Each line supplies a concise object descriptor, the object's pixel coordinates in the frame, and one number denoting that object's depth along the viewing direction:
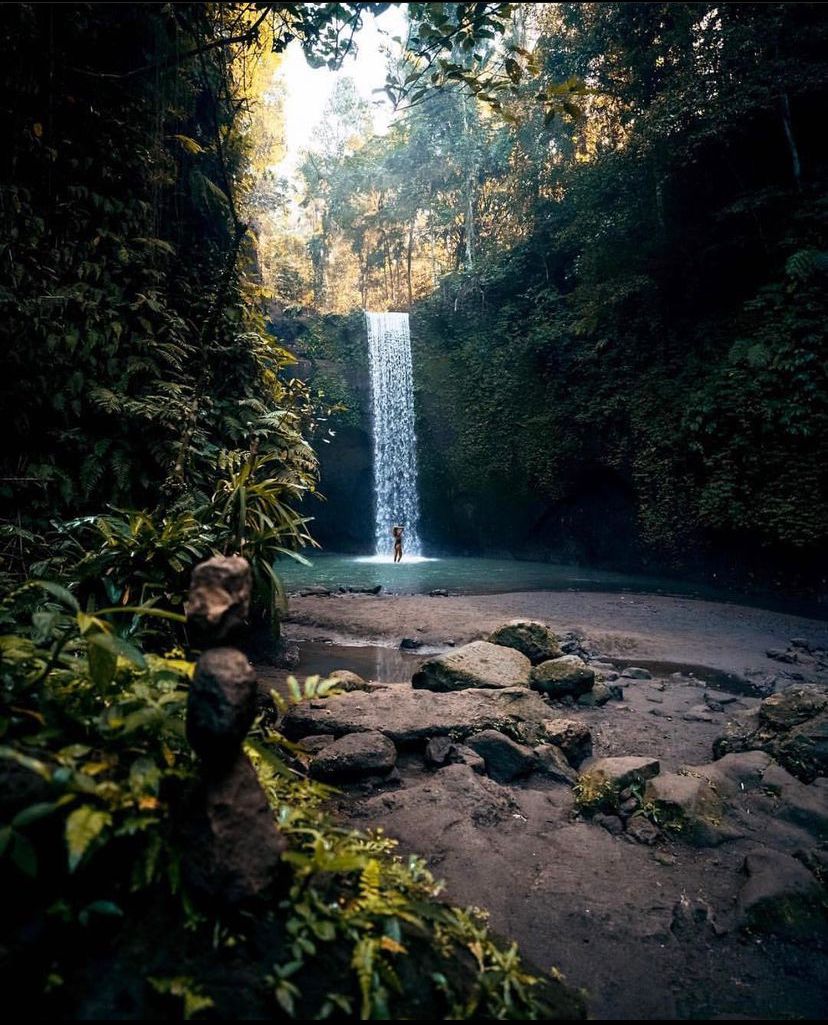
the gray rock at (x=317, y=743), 3.44
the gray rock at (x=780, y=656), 6.30
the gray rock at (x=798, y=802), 2.93
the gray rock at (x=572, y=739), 3.79
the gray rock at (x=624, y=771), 3.15
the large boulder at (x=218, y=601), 1.65
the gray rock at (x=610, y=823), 2.95
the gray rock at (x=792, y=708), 3.71
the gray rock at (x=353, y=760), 3.17
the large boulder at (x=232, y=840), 1.44
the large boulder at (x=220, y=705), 1.53
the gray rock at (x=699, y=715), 4.54
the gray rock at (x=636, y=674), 5.78
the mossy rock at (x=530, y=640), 5.70
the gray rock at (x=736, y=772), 3.24
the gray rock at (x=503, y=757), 3.44
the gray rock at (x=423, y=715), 3.74
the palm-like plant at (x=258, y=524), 4.32
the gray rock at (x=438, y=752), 3.47
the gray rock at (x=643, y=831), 2.84
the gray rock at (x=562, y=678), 4.89
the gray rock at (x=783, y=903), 2.25
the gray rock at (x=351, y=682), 4.61
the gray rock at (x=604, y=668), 5.88
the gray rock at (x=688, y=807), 2.86
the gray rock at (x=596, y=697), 4.85
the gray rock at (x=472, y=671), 4.67
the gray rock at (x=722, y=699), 4.91
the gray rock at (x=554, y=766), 3.46
